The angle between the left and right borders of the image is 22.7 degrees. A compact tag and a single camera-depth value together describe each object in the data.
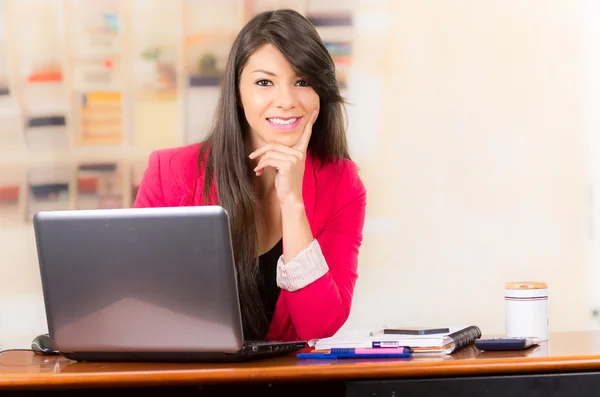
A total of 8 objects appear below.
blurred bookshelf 4.80
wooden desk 2.52
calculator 2.71
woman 3.22
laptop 2.57
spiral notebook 2.68
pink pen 2.64
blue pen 2.64
